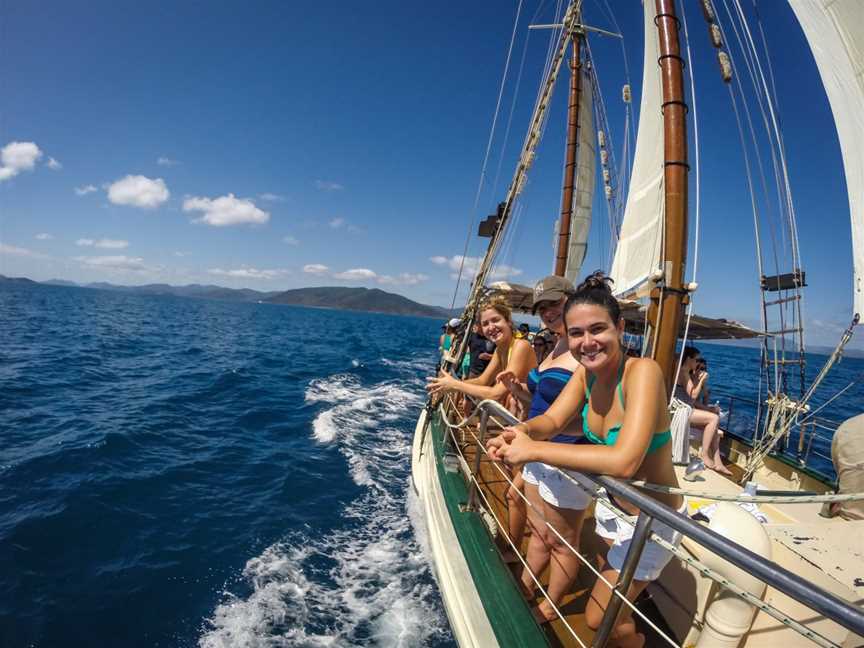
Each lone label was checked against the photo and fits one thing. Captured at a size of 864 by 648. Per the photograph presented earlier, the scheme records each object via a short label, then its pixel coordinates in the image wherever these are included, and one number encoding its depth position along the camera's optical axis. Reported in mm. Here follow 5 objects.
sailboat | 1917
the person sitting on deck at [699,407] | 5895
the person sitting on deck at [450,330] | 7884
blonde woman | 3275
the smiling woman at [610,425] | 1633
